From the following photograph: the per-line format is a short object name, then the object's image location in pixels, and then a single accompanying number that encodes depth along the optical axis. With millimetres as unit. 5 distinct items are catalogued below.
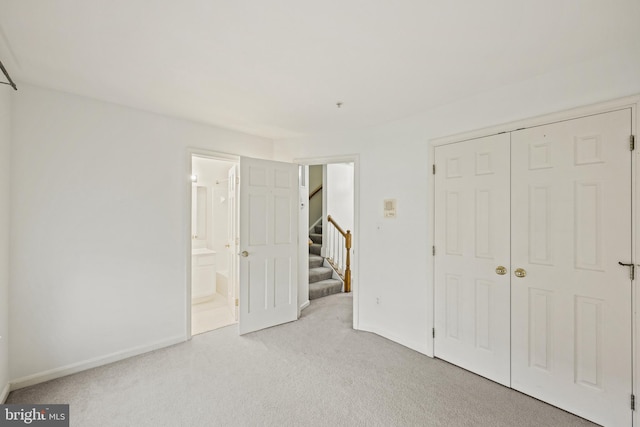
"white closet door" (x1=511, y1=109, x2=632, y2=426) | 1859
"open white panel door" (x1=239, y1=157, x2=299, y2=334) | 3377
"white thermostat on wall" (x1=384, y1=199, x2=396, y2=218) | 3208
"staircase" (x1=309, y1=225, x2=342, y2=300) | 4824
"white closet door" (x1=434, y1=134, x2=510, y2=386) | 2400
